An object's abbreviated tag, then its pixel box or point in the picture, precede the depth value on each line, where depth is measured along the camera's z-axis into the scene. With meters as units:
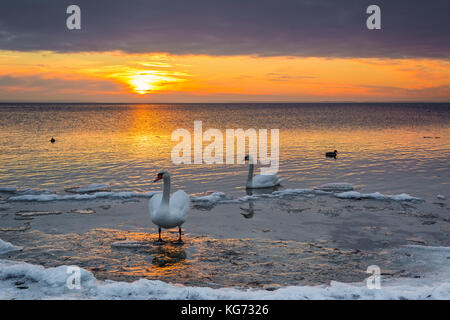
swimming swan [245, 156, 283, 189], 16.20
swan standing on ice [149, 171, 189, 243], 9.23
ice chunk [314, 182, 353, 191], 15.63
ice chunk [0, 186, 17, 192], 14.99
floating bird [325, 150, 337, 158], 24.98
